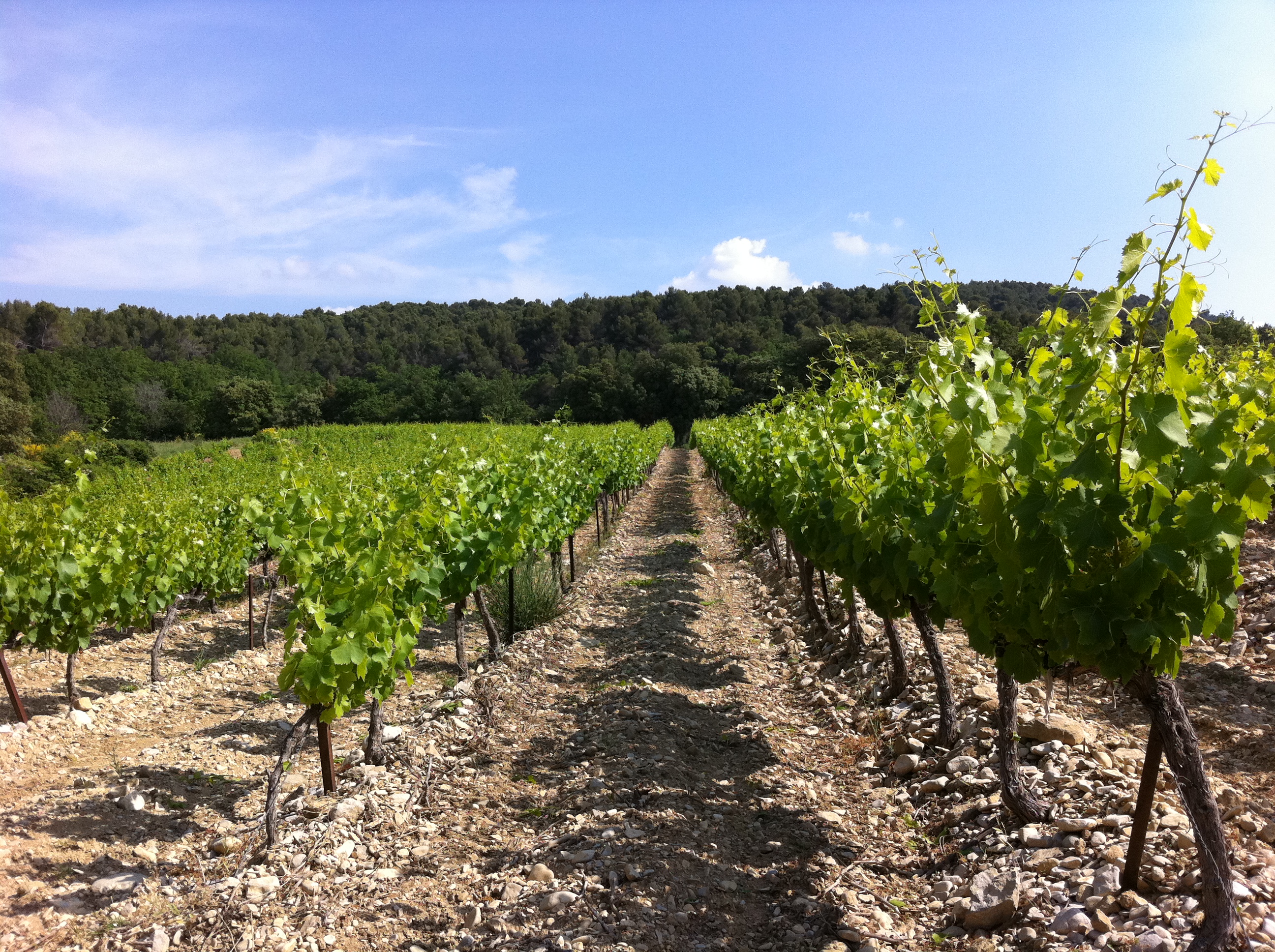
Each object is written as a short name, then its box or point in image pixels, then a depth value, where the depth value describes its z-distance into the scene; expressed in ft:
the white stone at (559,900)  11.44
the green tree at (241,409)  195.42
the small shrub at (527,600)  30.76
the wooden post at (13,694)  22.41
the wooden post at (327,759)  15.64
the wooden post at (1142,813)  9.49
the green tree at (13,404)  119.96
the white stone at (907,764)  15.53
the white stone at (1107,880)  9.79
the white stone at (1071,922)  9.35
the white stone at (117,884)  12.94
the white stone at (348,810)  14.42
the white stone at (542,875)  12.14
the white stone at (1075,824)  11.42
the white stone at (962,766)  14.39
